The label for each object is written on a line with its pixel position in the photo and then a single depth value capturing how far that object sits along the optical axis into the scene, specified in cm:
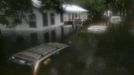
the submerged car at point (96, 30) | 1205
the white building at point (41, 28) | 1061
